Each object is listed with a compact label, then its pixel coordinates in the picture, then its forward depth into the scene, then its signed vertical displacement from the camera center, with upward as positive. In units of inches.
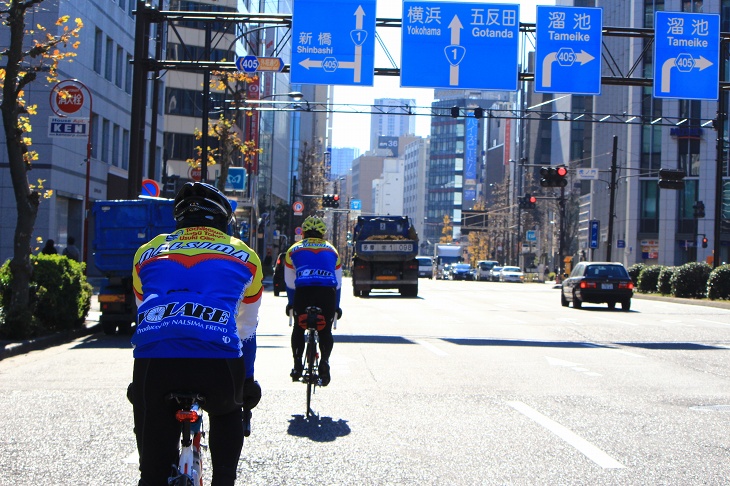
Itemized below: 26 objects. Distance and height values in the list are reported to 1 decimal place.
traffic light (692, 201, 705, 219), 2055.9 +127.8
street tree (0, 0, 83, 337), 606.5 +59.3
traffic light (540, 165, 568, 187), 1583.4 +143.6
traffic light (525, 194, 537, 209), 2316.7 +148.7
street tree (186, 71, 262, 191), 1462.2 +179.8
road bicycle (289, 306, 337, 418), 358.3 -27.3
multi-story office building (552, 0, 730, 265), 2918.3 +289.2
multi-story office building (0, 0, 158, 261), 1355.8 +188.9
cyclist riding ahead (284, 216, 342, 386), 368.5 -9.6
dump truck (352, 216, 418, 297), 1466.5 -8.3
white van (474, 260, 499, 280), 3442.4 -24.1
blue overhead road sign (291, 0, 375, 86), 965.8 +210.6
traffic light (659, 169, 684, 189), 1707.7 +155.4
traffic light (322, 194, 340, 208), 2588.6 +151.1
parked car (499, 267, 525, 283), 3115.2 -35.0
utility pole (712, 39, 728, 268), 1448.3 +138.0
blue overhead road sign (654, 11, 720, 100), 999.6 +218.1
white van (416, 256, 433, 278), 3344.0 -20.7
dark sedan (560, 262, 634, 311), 1214.9 -22.2
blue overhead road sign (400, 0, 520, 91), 976.9 +215.3
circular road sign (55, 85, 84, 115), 701.3 +105.4
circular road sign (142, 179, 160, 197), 1015.0 +64.5
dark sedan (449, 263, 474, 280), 3425.2 -34.3
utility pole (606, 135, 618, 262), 2040.6 +148.5
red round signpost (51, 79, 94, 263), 700.0 +111.2
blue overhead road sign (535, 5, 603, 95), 987.9 +216.6
